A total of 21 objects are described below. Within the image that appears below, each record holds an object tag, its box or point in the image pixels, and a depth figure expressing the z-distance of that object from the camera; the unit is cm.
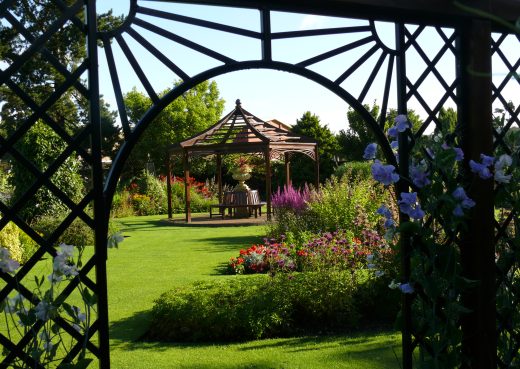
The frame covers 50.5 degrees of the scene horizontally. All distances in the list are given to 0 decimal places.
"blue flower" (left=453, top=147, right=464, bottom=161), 251
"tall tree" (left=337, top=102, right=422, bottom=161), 2269
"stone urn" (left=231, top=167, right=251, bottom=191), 1633
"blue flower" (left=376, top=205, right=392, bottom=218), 259
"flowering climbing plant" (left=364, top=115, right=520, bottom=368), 248
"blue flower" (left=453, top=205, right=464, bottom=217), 243
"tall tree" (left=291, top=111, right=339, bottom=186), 2305
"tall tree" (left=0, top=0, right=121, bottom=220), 1209
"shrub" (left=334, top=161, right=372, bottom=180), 1855
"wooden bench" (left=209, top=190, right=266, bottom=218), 1579
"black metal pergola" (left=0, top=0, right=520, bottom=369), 212
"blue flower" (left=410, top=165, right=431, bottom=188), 253
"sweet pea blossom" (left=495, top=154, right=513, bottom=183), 248
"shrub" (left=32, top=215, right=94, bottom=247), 1037
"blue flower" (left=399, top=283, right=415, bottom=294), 254
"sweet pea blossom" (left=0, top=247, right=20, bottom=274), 199
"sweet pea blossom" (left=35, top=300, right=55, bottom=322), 200
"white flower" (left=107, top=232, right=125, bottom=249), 221
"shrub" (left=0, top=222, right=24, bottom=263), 845
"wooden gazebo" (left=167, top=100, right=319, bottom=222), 1488
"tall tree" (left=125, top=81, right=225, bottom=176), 2897
